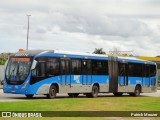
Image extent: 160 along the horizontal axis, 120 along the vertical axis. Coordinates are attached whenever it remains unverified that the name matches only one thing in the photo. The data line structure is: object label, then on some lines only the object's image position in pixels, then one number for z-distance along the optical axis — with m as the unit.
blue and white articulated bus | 29.31
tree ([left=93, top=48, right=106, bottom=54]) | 125.28
